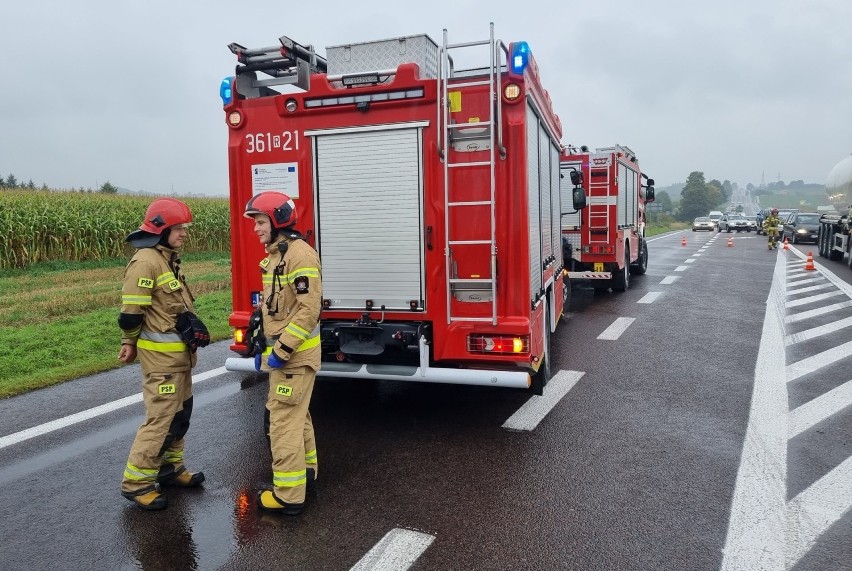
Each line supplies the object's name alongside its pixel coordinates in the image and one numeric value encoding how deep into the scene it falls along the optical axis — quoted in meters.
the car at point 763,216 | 45.72
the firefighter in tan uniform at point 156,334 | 3.97
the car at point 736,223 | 48.84
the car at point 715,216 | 61.27
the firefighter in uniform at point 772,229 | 27.65
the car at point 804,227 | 32.35
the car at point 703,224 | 53.22
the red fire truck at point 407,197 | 4.99
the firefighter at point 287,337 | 3.86
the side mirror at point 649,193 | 17.16
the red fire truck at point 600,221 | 12.41
